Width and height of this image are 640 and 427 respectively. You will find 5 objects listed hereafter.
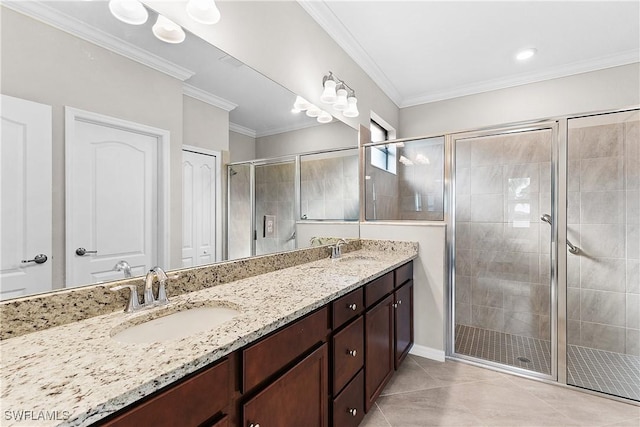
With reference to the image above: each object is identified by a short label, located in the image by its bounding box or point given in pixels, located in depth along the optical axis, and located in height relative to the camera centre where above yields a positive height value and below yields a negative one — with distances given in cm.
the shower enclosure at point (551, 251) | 210 -33
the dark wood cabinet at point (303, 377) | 66 -54
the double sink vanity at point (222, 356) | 55 -35
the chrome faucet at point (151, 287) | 103 -27
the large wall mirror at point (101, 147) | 79 +22
